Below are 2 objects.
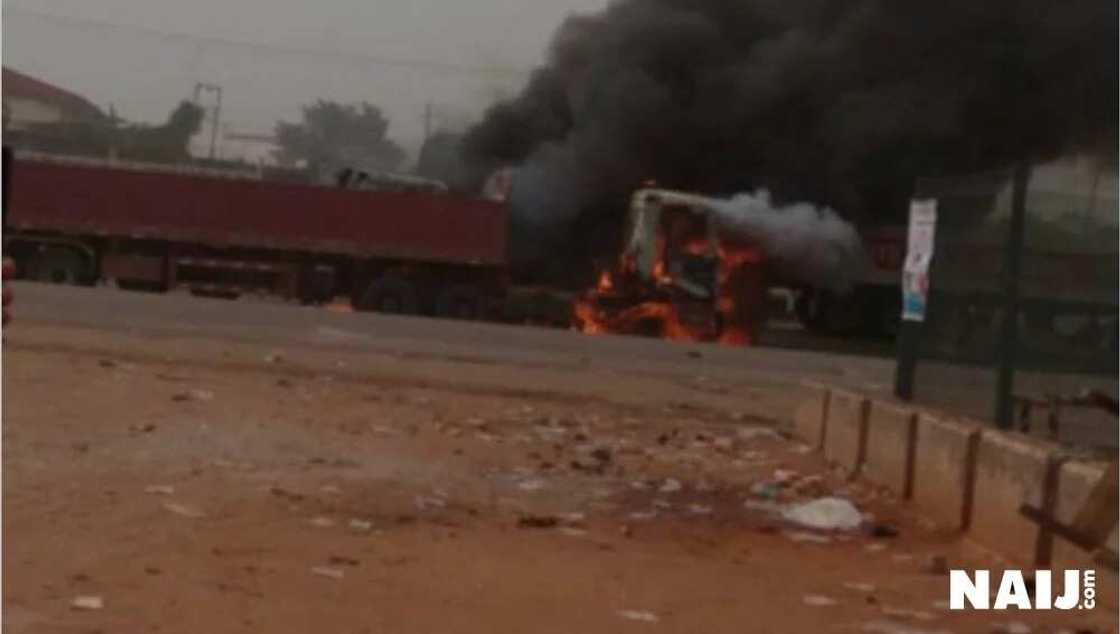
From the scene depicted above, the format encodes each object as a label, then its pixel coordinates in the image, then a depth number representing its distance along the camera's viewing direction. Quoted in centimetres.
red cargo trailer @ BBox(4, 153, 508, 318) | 3219
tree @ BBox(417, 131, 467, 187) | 4156
